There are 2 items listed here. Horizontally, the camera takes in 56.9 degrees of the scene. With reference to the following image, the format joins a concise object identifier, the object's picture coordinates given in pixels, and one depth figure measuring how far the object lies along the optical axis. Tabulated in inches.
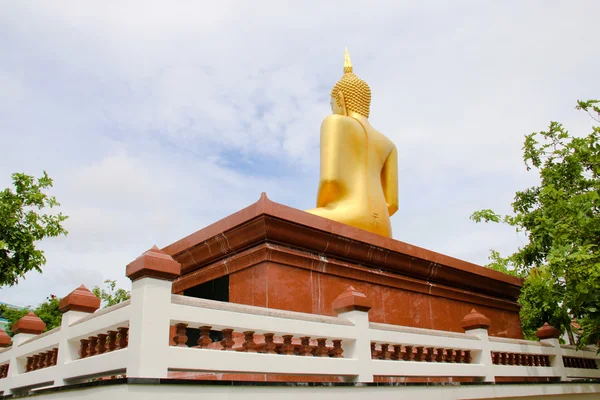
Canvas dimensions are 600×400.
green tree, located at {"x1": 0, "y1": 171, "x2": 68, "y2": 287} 355.3
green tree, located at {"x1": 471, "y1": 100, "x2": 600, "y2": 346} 250.7
